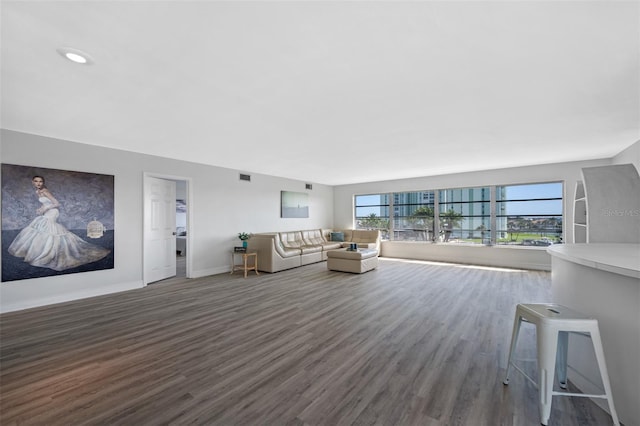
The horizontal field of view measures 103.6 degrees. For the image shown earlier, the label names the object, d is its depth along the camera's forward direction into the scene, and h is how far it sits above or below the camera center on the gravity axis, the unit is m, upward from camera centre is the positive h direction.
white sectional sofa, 6.31 -1.01
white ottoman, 5.98 -1.20
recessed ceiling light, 1.92 +1.22
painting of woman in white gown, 3.63 -0.20
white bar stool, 1.49 -0.83
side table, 5.94 -1.34
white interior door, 5.12 -0.39
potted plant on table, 6.29 -0.67
